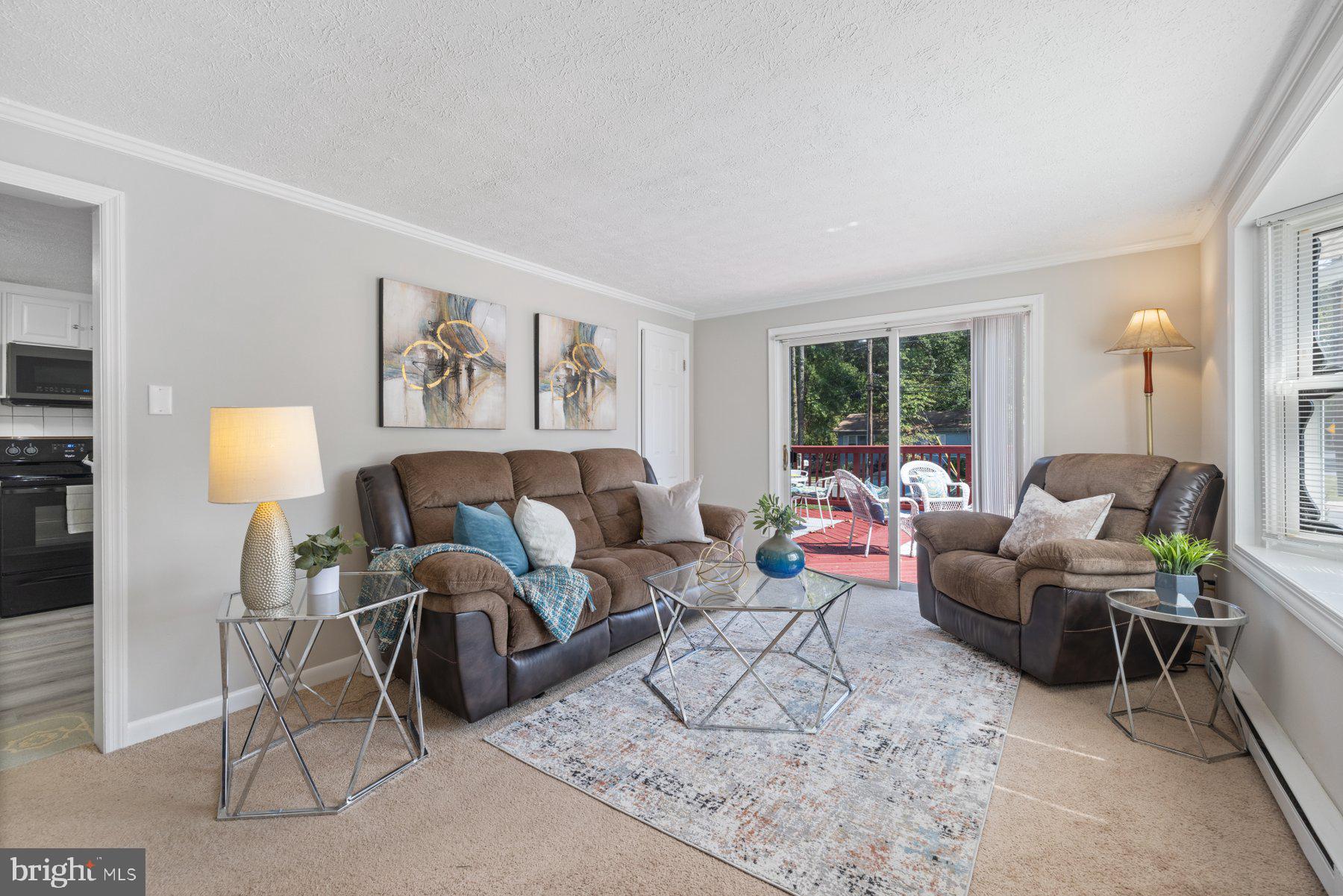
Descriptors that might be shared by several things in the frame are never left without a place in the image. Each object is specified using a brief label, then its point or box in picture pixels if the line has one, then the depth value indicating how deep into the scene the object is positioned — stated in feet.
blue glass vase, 8.68
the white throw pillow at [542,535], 9.30
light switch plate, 7.46
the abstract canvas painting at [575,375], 12.92
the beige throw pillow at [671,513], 12.00
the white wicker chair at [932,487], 15.78
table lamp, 6.08
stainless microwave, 12.71
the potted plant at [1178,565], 6.98
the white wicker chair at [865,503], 15.80
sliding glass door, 14.39
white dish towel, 13.17
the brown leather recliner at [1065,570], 8.20
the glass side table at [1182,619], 6.65
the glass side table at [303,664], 5.84
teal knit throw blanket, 7.52
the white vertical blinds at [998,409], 12.78
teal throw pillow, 8.87
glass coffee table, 7.53
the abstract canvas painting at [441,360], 10.05
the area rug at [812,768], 5.17
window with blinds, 7.20
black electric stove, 12.37
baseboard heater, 4.81
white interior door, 15.93
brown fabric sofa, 7.35
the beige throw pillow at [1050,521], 9.71
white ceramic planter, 6.57
